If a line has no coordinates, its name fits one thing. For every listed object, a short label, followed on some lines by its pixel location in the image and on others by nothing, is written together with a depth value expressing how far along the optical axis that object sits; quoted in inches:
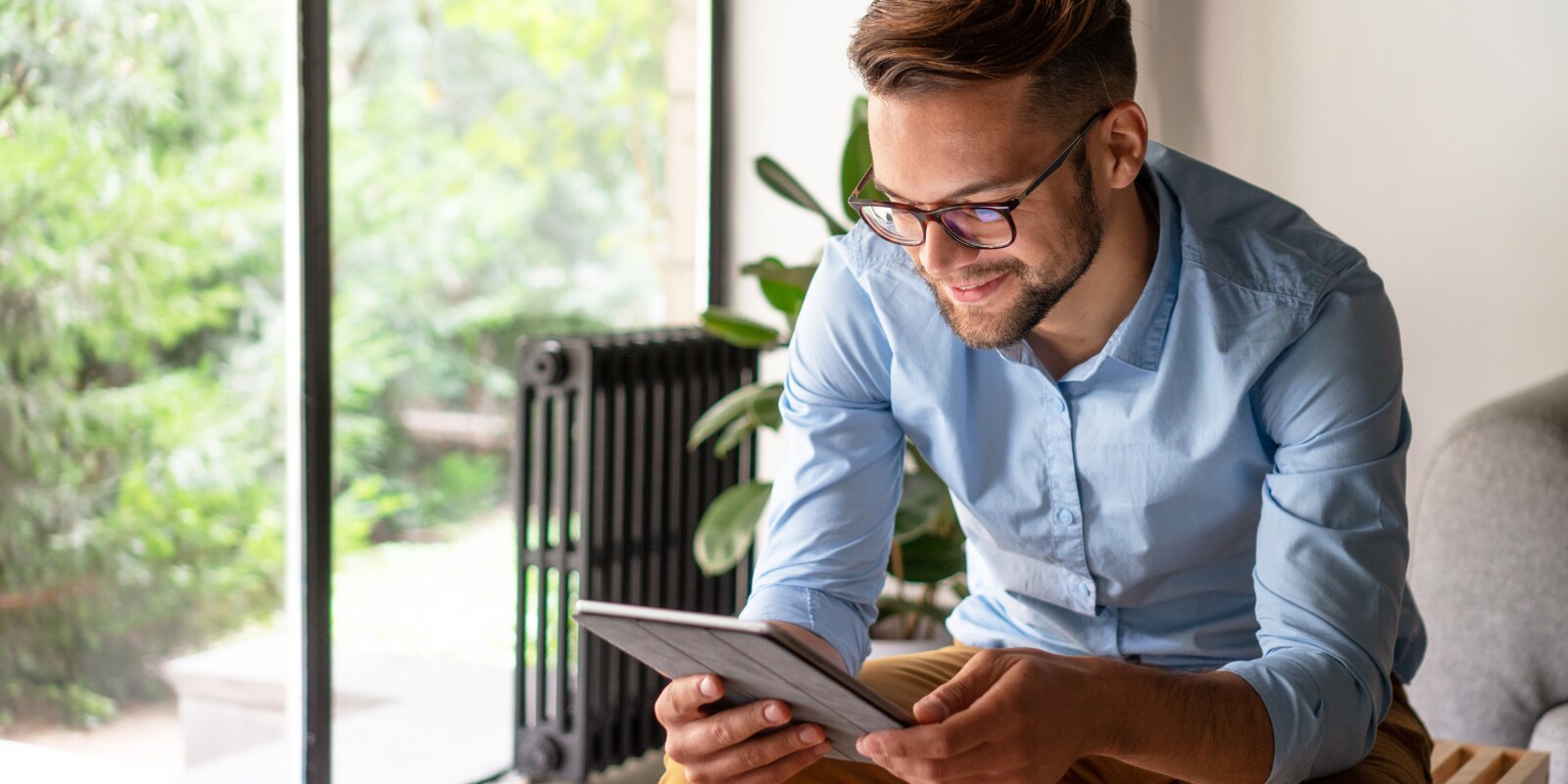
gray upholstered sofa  73.4
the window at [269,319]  86.4
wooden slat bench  61.7
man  44.1
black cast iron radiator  97.5
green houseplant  89.4
